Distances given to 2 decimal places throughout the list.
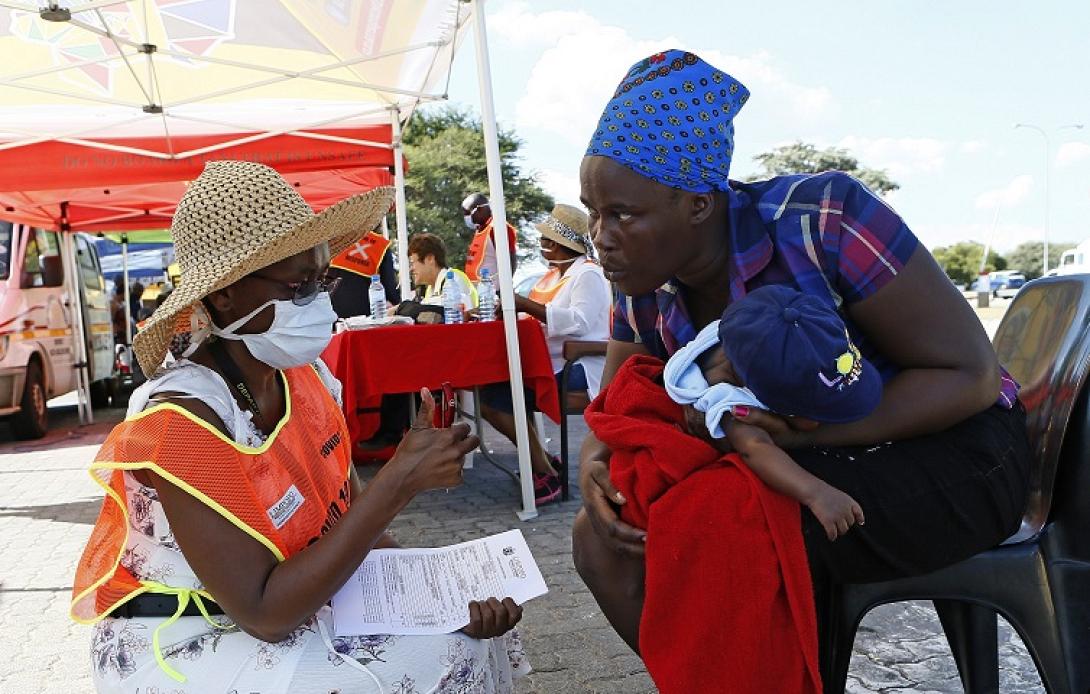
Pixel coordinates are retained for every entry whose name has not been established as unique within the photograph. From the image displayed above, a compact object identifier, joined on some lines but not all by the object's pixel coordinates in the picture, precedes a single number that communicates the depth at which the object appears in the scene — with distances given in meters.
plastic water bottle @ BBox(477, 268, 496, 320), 5.22
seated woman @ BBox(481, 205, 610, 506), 5.09
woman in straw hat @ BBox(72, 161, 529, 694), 1.56
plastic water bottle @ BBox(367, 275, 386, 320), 5.88
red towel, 1.42
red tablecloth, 4.80
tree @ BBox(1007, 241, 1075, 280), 62.26
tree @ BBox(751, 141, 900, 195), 50.28
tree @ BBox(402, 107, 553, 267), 30.20
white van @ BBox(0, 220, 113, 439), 8.31
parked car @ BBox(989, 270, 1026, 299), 41.50
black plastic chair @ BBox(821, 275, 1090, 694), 1.68
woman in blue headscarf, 1.53
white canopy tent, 5.61
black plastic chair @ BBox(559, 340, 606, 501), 4.99
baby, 1.40
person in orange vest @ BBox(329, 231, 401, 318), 6.61
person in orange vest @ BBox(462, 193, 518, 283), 6.32
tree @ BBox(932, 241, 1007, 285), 52.06
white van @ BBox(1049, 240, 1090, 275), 23.84
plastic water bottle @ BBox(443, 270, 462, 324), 5.26
